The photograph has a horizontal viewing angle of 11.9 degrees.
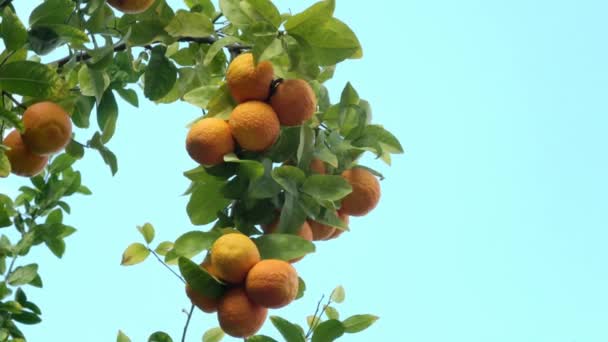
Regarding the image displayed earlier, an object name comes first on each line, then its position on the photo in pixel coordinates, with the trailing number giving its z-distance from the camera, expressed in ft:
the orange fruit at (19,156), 13.05
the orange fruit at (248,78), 12.76
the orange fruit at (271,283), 12.41
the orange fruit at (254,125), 12.66
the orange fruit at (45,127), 12.93
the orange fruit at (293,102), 12.79
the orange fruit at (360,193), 13.06
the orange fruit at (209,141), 12.67
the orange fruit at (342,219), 13.18
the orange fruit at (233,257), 12.47
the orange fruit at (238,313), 12.47
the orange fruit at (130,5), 13.04
